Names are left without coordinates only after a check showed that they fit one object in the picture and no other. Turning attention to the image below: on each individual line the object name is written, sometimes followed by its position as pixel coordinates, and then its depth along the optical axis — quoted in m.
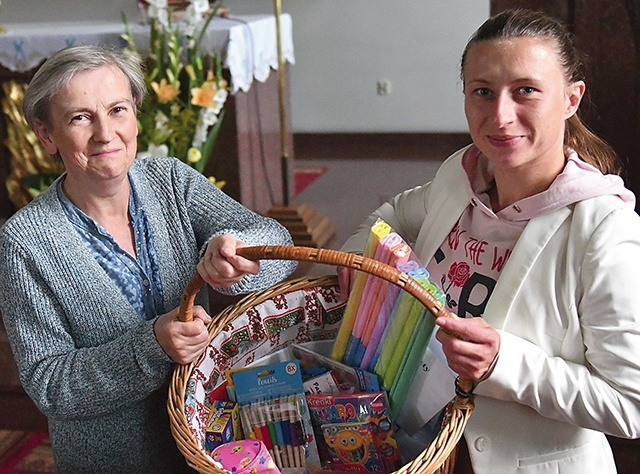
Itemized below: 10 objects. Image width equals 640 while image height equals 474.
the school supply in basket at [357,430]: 1.24
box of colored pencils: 1.30
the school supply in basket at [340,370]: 1.28
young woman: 1.07
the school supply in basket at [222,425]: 1.26
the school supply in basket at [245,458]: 1.11
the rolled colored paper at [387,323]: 1.17
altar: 3.21
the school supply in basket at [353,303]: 1.22
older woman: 1.20
